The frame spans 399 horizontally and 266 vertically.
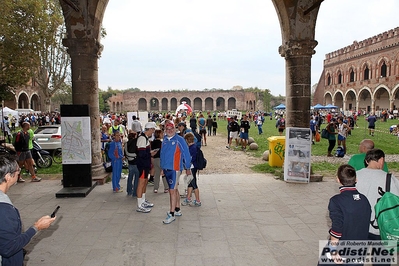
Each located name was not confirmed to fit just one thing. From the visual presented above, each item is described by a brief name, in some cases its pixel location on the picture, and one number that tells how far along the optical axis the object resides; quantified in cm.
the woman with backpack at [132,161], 647
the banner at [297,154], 761
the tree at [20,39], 1756
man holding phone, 210
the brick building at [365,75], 3589
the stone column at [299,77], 770
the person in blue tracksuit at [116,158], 697
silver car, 1153
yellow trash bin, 943
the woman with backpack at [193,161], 585
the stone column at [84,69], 749
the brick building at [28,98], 4244
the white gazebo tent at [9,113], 2372
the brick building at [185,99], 7144
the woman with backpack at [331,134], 1210
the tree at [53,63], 2380
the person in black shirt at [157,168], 698
